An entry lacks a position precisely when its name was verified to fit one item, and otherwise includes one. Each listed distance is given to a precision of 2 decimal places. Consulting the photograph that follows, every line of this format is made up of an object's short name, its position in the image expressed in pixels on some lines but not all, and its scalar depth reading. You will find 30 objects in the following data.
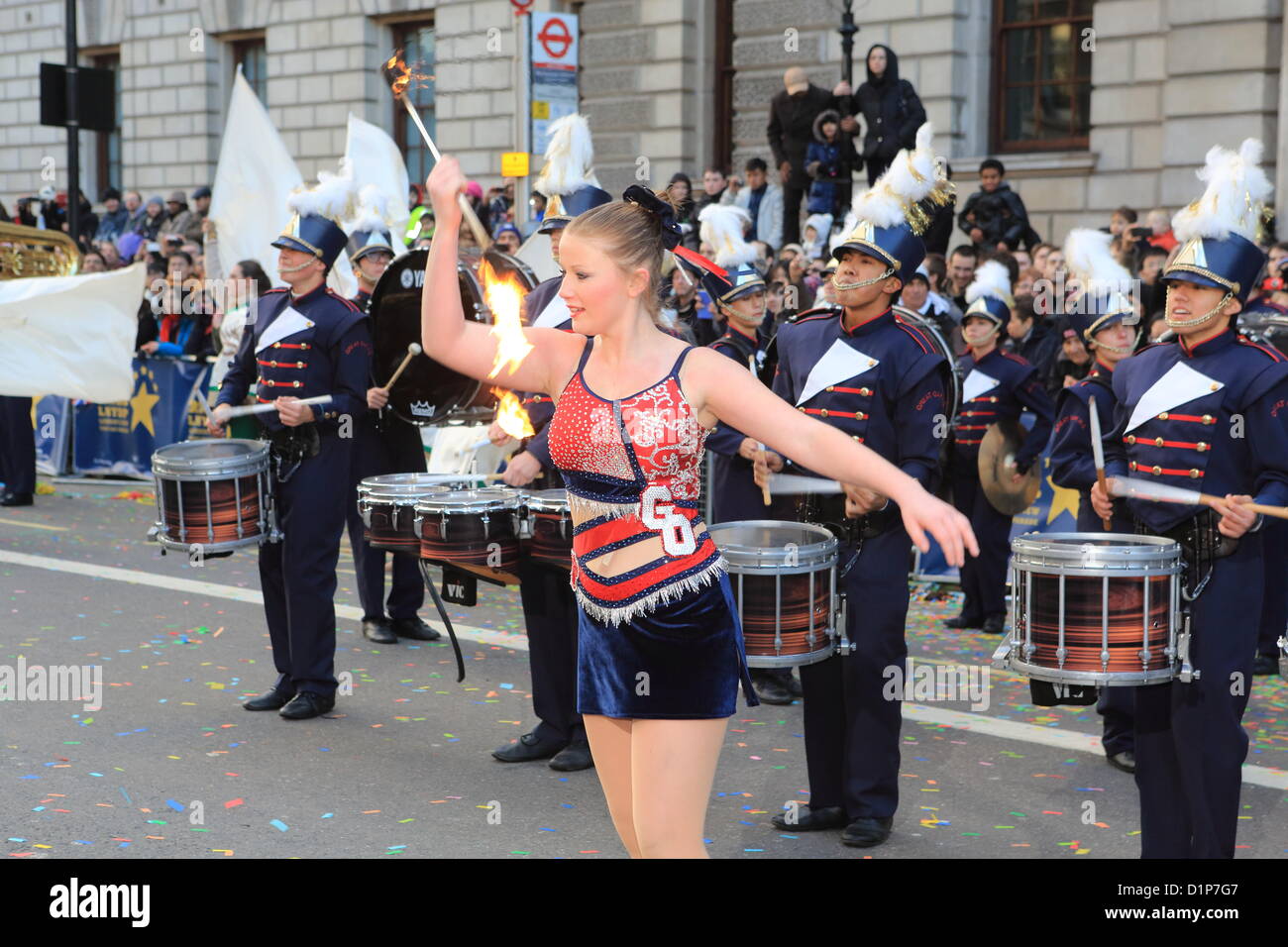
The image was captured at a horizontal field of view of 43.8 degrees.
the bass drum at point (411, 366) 8.65
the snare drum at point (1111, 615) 4.81
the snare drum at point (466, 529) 6.29
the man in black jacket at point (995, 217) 14.88
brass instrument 12.73
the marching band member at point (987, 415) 9.47
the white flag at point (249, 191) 15.24
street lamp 15.57
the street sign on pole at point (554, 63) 13.01
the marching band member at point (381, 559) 9.03
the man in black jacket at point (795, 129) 16.09
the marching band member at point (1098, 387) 6.57
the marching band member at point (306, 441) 7.27
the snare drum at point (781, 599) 5.38
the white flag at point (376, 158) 14.57
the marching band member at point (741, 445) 7.50
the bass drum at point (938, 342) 5.76
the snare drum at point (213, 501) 7.10
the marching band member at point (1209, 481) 4.80
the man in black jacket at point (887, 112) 15.42
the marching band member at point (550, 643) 6.60
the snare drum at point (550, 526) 6.20
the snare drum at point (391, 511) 6.44
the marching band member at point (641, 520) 3.82
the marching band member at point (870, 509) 5.62
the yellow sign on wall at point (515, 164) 12.23
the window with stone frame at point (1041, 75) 17.98
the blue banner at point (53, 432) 16.00
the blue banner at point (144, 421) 15.09
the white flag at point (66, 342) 11.62
